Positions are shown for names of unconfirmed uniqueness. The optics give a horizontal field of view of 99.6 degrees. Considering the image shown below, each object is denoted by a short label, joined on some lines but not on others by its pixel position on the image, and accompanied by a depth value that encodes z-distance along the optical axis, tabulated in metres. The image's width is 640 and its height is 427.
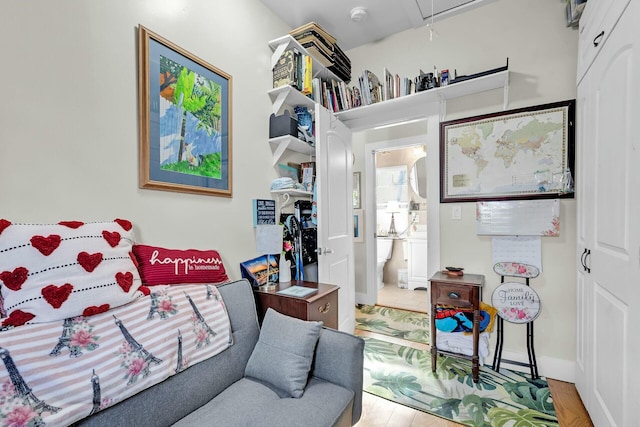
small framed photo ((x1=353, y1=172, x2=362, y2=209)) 3.54
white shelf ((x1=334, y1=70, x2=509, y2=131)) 2.07
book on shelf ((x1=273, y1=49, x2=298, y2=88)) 2.12
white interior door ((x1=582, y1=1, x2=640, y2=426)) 1.08
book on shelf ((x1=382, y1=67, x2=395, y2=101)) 2.38
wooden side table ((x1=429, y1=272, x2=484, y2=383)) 1.94
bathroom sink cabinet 4.00
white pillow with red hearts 0.87
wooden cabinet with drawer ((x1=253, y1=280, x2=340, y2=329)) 1.64
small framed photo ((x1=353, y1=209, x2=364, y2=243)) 3.52
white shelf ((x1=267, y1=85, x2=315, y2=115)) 2.13
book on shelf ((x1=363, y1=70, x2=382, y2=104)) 2.45
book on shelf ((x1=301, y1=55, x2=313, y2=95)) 2.18
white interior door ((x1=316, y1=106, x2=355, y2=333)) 2.18
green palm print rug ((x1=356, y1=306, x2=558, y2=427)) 1.59
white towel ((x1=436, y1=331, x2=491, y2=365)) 2.06
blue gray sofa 1.00
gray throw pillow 1.22
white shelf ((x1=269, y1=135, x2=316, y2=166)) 2.12
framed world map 1.93
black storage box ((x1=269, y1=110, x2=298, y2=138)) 2.10
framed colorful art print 1.36
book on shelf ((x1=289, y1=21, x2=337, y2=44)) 2.18
